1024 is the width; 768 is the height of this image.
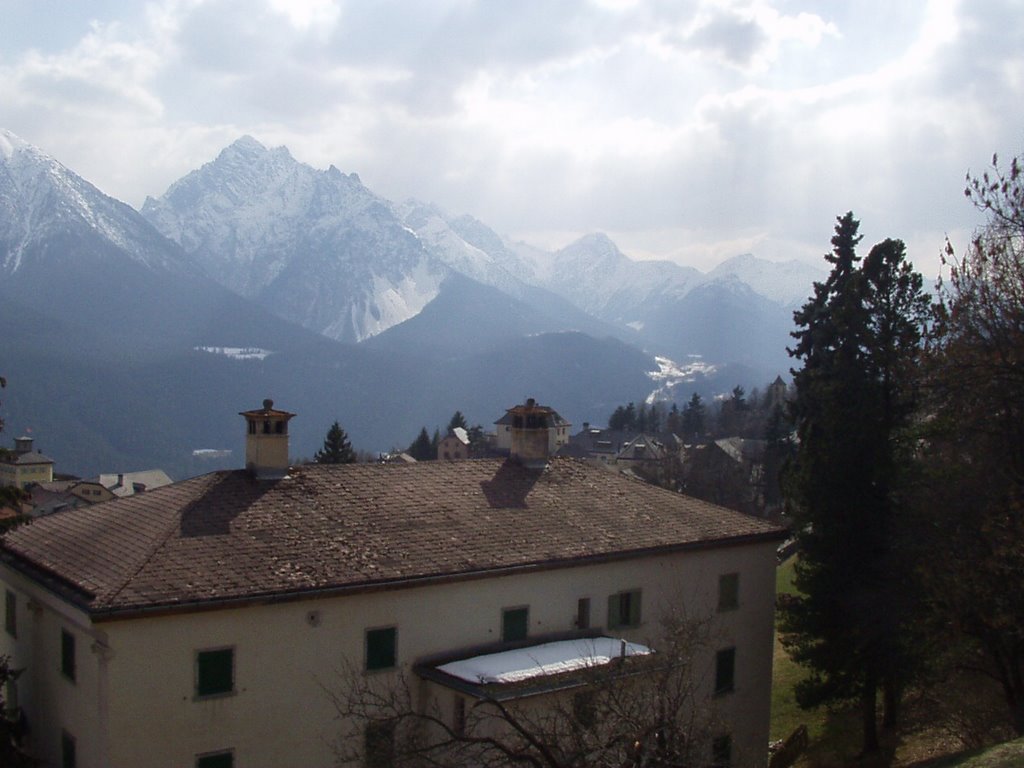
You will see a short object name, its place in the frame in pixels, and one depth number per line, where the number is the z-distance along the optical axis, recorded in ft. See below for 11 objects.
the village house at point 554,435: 472.44
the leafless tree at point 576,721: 38.06
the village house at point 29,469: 394.32
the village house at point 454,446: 467.52
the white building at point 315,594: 59.00
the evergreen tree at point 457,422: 500.74
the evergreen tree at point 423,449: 450.71
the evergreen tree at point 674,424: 529.45
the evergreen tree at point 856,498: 83.56
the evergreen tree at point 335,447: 207.92
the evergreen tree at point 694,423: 507.30
